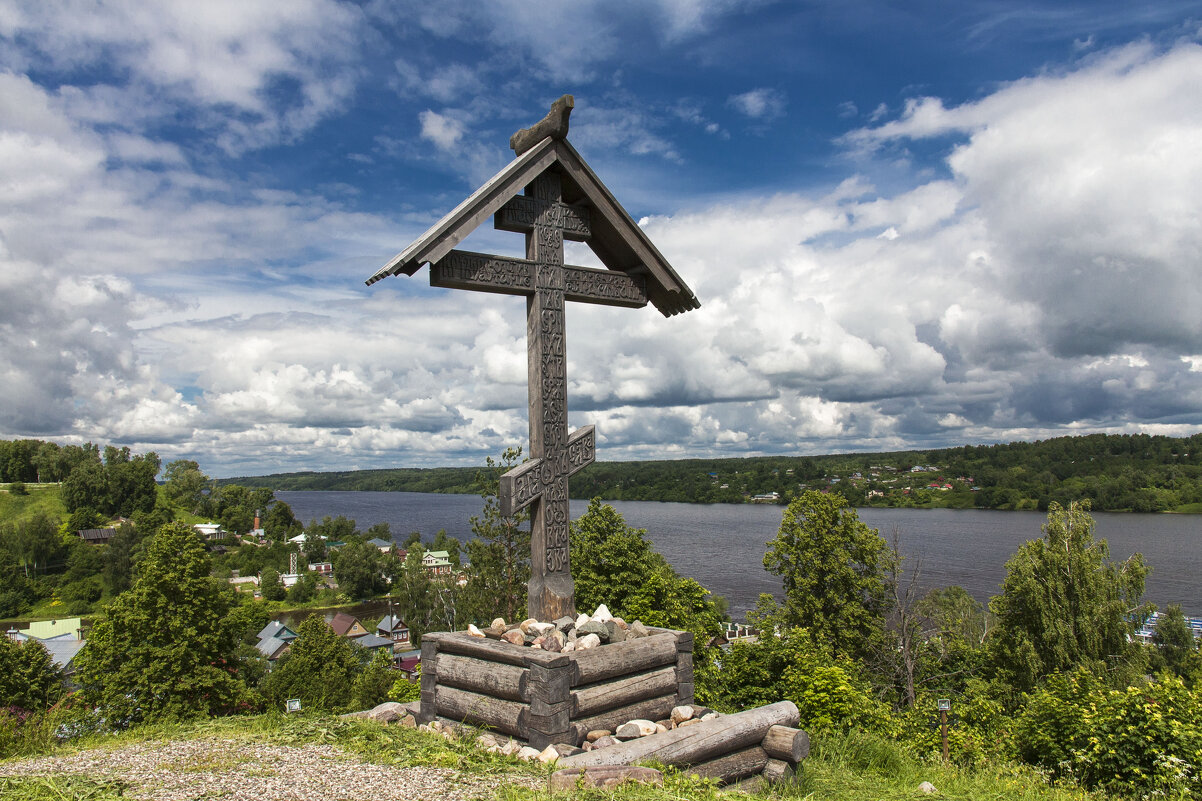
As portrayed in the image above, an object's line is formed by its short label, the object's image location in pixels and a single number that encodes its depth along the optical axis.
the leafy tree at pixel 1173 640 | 38.22
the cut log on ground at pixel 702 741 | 4.70
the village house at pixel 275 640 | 50.55
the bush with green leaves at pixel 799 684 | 12.05
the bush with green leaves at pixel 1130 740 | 7.01
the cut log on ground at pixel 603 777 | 4.25
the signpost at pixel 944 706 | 10.05
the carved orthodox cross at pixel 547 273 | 6.46
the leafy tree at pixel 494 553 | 20.84
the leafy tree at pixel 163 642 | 16.94
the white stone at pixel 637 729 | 5.43
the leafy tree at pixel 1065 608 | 23.52
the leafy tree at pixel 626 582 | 18.69
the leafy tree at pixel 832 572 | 25.06
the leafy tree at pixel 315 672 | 23.73
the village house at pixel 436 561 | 71.49
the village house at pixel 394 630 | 66.50
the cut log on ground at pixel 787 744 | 5.39
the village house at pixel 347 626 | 59.39
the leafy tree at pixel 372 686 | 23.94
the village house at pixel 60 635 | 45.19
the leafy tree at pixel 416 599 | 61.50
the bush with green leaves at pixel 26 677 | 16.27
